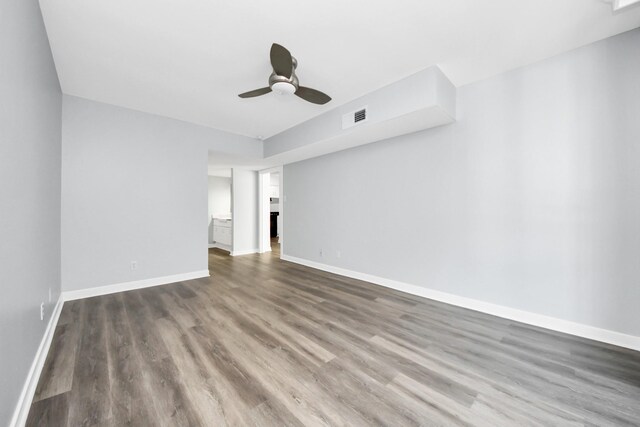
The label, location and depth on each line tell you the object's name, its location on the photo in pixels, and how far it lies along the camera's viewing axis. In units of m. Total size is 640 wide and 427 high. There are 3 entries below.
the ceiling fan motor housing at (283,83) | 2.29
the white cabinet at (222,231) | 6.72
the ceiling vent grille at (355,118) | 3.16
